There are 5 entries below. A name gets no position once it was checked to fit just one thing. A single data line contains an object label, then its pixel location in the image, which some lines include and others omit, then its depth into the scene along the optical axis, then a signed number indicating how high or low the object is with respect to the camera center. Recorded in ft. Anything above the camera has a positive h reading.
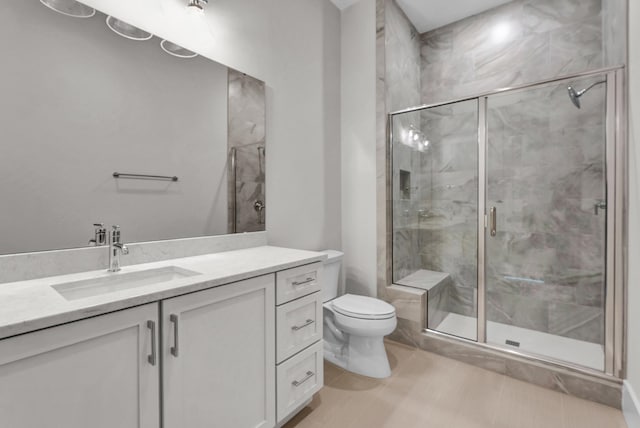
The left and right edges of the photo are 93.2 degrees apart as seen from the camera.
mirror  3.76 +1.17
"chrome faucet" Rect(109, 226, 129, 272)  4.20 -0.55
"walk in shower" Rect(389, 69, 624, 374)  7.46 -0.11
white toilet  6.48 -2.70
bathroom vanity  2.50 -1.43
